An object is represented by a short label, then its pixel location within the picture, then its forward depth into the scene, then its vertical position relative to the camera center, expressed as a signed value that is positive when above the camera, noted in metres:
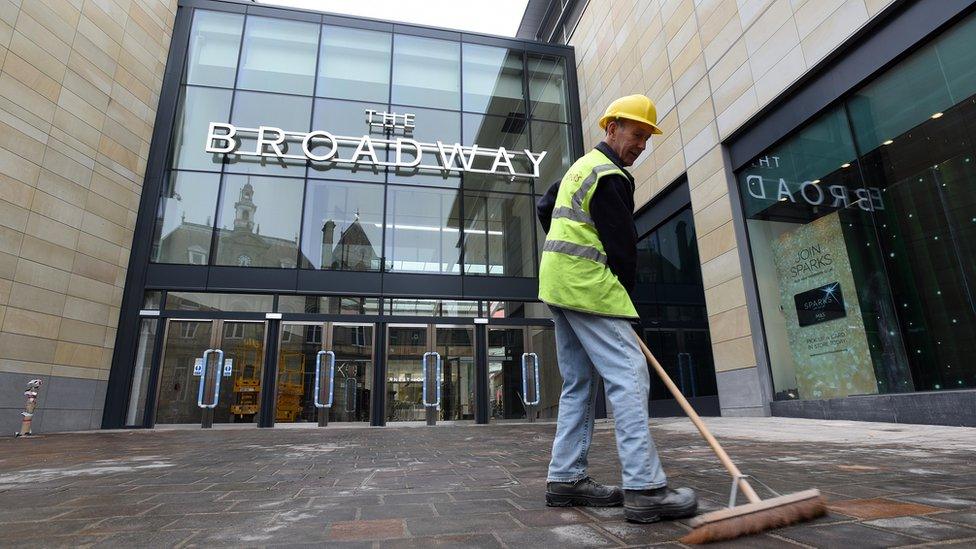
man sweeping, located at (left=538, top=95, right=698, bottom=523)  2.00 +0.35
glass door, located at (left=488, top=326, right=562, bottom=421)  11.94 +0.50
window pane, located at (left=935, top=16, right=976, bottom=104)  5.22 +3.43
